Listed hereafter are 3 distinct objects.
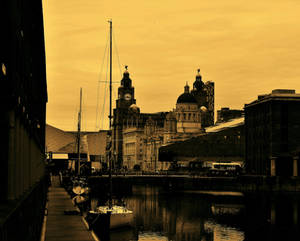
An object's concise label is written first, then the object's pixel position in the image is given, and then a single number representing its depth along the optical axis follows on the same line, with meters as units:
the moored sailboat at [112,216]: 58.56
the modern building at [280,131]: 154.12
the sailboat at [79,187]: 104.69
